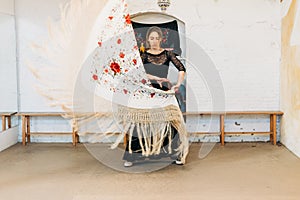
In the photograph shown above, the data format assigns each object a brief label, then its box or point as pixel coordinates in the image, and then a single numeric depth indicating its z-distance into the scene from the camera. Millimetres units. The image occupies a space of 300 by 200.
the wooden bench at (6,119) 5023
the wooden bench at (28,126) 5078
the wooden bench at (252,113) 5000
